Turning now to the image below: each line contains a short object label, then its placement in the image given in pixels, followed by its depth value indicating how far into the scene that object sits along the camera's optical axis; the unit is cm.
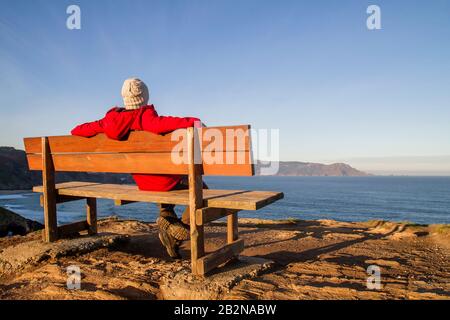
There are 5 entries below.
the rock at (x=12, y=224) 1370
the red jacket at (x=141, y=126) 346
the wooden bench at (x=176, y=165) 316
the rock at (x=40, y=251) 435
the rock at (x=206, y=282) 305
